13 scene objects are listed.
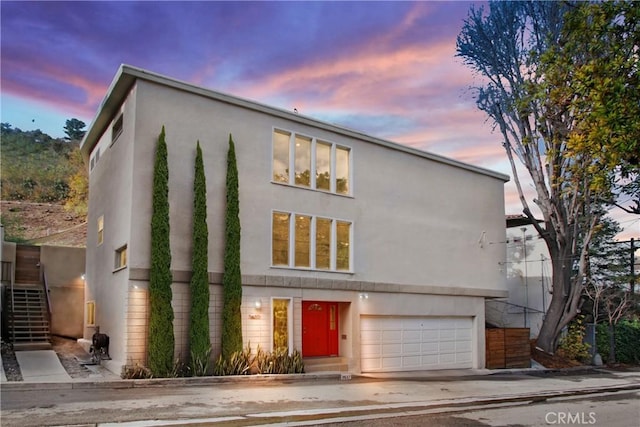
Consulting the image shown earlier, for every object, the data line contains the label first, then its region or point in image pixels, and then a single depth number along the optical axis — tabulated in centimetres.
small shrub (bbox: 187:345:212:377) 1491
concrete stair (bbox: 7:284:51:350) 1773
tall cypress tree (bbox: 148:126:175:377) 1451
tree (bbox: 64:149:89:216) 4297
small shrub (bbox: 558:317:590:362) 2441
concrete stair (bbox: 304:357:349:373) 1781
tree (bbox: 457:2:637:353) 2282
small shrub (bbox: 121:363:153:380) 1409
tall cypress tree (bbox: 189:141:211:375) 1512
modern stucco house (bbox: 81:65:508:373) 1566
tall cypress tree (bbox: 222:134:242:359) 1578
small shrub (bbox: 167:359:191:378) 1457
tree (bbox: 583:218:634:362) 2484
